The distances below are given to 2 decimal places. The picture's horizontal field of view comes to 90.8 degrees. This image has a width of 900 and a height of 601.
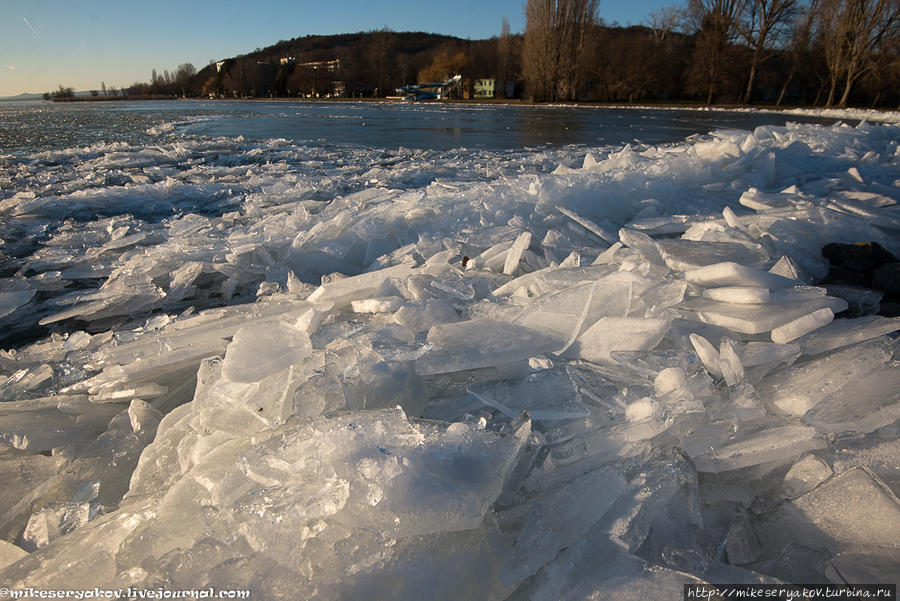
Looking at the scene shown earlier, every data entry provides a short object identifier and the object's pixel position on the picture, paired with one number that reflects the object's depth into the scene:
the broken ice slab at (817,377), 0.92
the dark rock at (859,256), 1.90
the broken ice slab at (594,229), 2.25
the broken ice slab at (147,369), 1.25
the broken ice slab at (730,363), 0.98
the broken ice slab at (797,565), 0.67
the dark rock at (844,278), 1.83
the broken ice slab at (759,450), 0.82
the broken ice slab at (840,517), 0.68
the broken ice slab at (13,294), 1.97
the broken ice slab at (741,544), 0.72
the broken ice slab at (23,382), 1.31
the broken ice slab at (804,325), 1.08
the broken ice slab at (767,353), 1.04
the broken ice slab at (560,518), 0.67
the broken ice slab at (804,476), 0.79
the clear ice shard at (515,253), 1.73
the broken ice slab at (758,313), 1.12
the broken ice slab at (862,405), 0.85
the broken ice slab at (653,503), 0.71
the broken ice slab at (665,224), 2.41
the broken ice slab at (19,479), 0.88
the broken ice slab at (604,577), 0.62
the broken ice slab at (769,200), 2.63
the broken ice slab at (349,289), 1.51
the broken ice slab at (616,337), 1.09
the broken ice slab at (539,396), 0.96
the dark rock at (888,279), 1.75
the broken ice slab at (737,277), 1.28
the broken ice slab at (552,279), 1.40
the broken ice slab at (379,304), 1.40
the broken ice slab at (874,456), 0.77
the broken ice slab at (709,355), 1.01
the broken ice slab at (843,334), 1.09
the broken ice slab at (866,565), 0.63
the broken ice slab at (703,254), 1.49
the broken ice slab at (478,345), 1.06
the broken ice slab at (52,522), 0.81
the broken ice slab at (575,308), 1.18
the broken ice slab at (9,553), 0.73
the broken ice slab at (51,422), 1.07
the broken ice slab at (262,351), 0.95
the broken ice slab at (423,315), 1.27
